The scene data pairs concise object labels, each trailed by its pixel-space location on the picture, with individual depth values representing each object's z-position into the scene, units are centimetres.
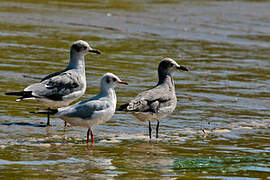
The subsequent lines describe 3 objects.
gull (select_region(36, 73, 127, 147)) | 1830
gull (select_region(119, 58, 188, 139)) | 1984
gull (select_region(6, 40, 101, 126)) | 2061
